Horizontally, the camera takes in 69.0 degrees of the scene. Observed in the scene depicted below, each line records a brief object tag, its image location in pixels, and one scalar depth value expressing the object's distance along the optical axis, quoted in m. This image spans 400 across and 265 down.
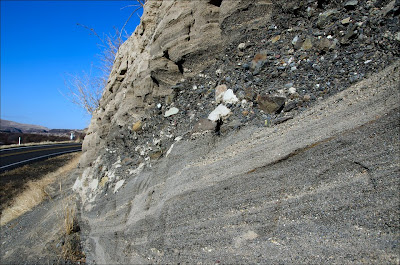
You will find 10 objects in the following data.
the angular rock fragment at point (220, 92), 3.94
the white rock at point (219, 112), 3.70
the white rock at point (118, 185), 4.38
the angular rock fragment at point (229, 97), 3.75
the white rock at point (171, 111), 4.41
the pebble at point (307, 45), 3.54
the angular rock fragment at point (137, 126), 4.86
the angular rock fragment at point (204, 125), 3.66
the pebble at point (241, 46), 4.18
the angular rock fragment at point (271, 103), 3.29
